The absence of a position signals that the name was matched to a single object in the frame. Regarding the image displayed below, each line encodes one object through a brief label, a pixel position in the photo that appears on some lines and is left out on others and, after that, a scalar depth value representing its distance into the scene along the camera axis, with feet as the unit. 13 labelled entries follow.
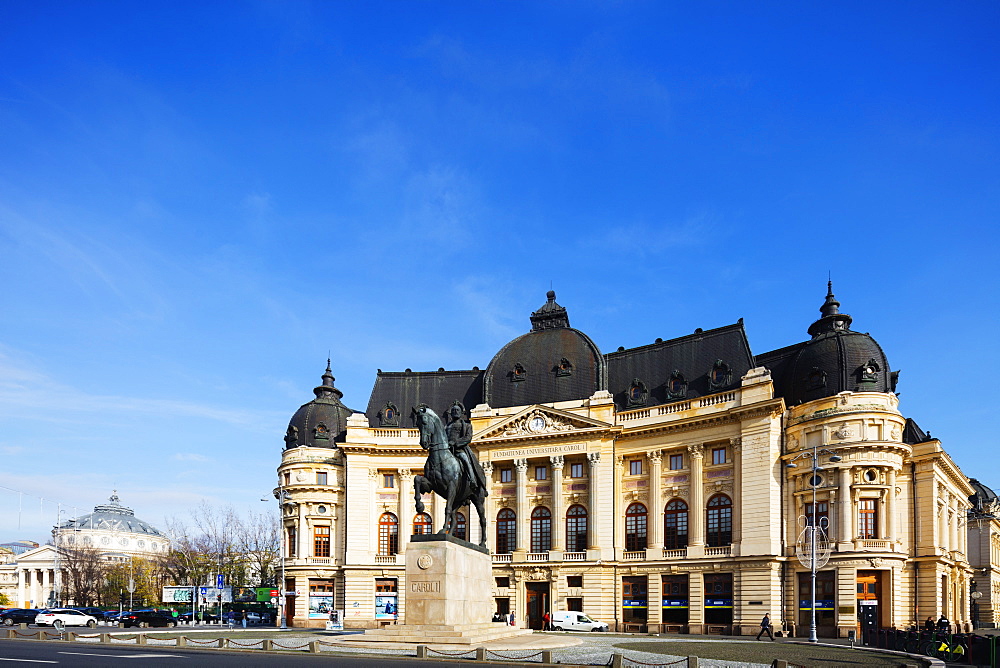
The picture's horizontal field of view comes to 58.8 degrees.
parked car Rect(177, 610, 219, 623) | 261.65
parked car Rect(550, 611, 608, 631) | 201.57
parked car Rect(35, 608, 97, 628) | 217.15
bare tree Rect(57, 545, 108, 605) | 427.74
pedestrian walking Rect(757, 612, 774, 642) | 177.28
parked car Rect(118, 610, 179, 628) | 228.61
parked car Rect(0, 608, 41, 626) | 221.87
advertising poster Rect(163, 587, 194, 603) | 267.59
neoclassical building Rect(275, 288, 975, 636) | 197.77
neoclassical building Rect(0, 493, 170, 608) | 565.94
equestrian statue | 111.04
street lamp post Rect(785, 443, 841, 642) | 176.98
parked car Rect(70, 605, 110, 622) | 256.68
